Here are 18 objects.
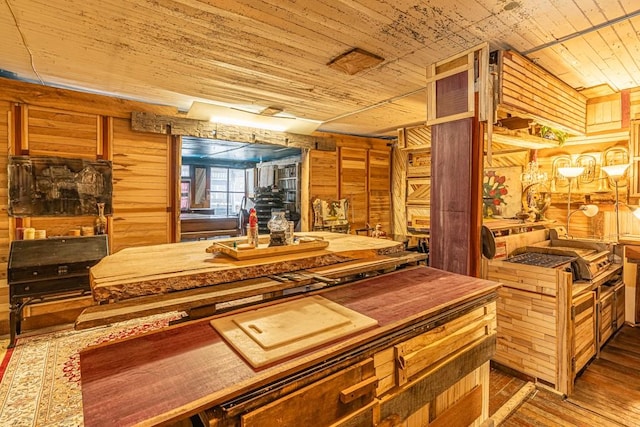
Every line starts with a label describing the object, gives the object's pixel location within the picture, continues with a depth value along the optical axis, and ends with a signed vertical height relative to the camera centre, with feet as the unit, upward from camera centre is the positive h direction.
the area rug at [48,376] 8.00 -5.15
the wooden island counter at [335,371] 3.11 -1.83
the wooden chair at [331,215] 21.22 -0.39
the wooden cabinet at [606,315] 10.93 -3.78
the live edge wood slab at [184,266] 4.49 -0.98
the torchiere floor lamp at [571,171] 12.51 +1.54
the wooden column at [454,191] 8.76 +0.54
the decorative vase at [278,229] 7.04 -0.44
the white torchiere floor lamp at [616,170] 12.19 +1.54
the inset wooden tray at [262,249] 6.09 -0.82
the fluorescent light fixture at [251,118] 16.02 +4.98
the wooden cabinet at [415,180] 20.52 +2.05
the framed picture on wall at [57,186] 12.76 +0.96
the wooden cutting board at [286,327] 3.84 -1.64
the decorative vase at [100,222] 14.28 -0.61
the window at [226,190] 40.73 +2.53
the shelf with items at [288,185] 24.70 +2.08
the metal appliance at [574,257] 10.06 -1.59
